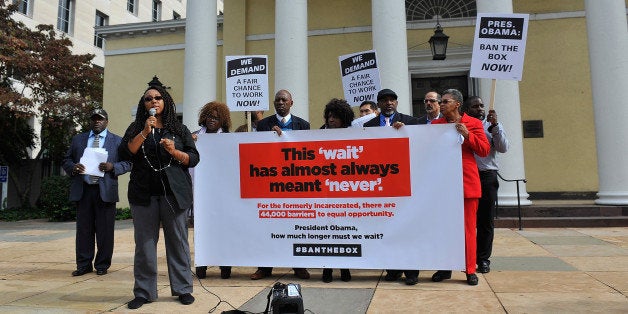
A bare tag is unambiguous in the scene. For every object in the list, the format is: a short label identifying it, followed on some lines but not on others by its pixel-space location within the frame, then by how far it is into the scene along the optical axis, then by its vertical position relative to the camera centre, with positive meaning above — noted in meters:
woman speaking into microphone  3.96 -0.07
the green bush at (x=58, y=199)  13.73 -0.22
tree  16.64 +4.34
